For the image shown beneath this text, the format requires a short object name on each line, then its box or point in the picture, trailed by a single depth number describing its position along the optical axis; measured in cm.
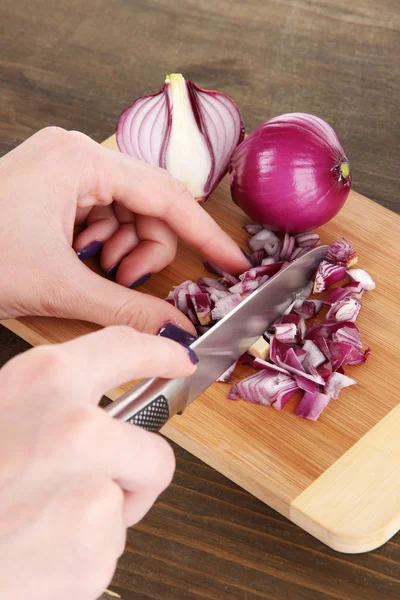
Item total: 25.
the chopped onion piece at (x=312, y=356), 75
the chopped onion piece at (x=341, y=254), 79
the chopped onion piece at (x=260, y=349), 75
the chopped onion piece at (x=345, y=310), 77
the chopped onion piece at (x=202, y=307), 77
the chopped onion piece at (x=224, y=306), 77
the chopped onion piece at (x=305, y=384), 74
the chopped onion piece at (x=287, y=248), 80
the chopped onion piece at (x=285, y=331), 76
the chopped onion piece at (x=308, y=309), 78
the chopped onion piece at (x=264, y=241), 81
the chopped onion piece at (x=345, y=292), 78
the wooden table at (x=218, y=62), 92
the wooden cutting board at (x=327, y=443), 71
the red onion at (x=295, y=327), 74
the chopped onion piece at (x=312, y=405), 74
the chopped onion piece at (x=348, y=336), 76
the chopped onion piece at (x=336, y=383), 74
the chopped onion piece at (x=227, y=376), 75
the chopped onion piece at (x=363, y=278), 79
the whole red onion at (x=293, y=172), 78
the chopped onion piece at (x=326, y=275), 79
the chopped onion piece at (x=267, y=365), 75
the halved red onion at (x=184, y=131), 82
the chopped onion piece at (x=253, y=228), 82
